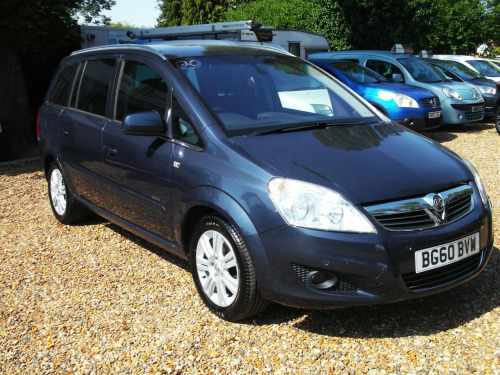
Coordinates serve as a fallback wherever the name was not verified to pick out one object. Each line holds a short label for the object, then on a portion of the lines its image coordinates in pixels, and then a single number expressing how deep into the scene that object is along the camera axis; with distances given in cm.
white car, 1570
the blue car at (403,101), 1013
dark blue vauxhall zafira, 301
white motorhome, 1122
